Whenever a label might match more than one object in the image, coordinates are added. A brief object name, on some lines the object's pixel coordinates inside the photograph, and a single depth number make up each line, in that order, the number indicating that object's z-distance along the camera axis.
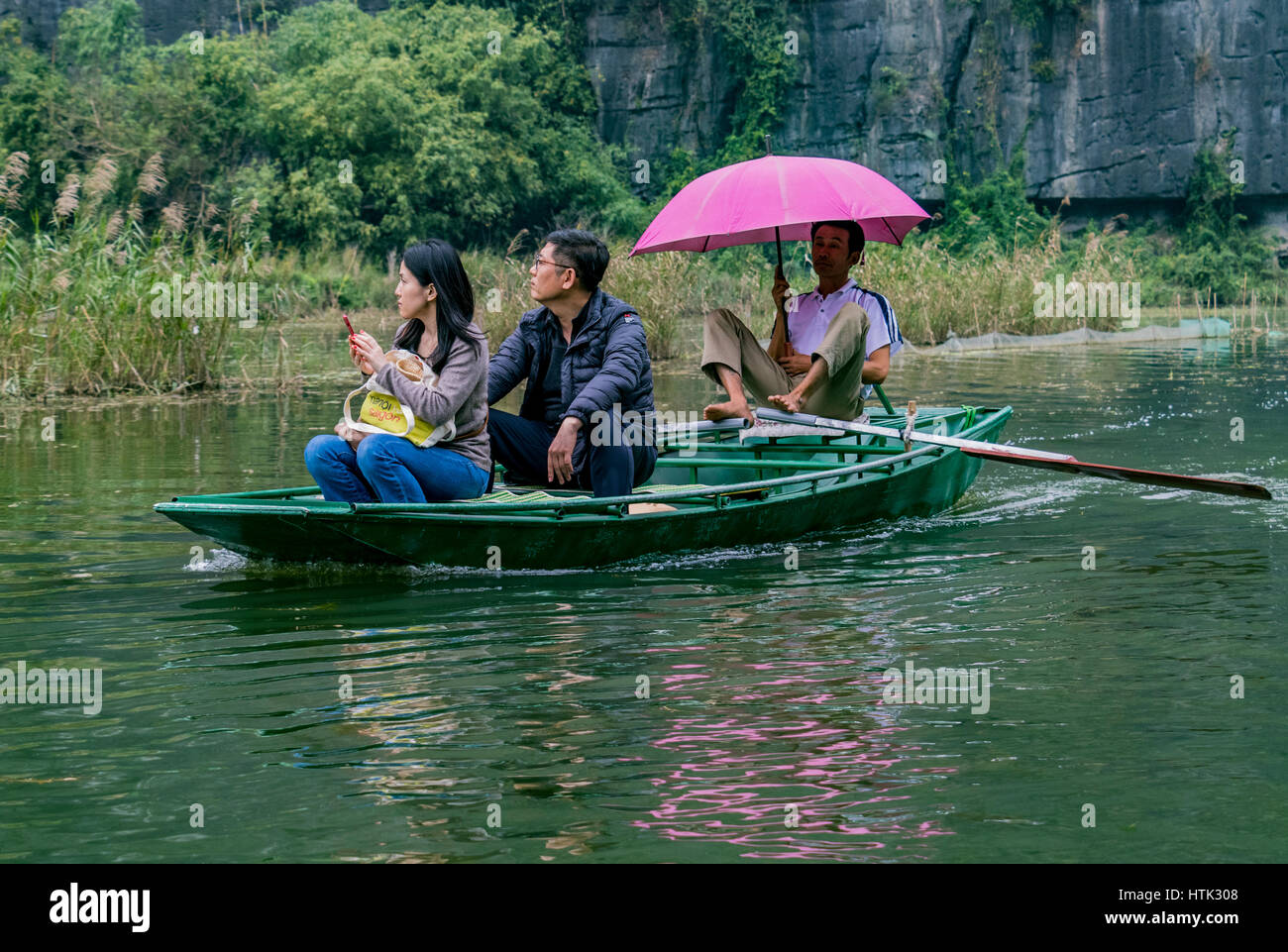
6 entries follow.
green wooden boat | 5.16
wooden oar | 6.10
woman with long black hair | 5.06
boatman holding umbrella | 6.60
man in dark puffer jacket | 5.54
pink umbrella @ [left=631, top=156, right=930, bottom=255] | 6.50
